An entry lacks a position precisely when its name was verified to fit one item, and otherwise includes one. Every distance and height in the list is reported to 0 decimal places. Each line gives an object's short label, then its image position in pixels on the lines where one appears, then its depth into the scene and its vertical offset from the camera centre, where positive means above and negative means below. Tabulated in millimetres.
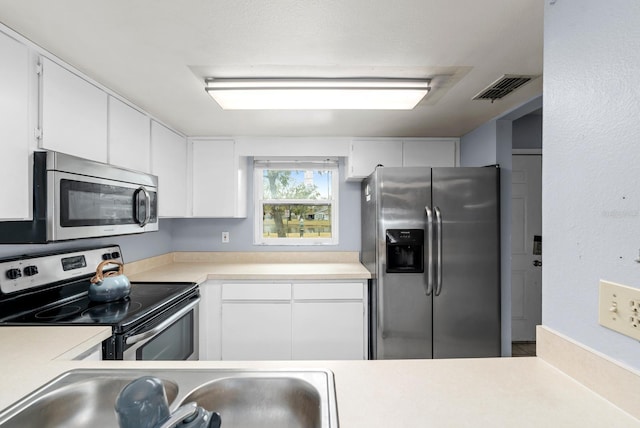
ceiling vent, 1793 +742
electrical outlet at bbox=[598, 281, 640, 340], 756 -229
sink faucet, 638 -398
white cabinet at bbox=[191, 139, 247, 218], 3029 +327
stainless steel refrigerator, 2422 -396
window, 3391 +108
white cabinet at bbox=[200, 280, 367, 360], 2656 -884
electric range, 1502 -499
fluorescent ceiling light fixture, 1766 +688
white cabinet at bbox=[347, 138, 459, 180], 3018 +560
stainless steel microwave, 1388 +54
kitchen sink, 881 -507
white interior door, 3223 -202
